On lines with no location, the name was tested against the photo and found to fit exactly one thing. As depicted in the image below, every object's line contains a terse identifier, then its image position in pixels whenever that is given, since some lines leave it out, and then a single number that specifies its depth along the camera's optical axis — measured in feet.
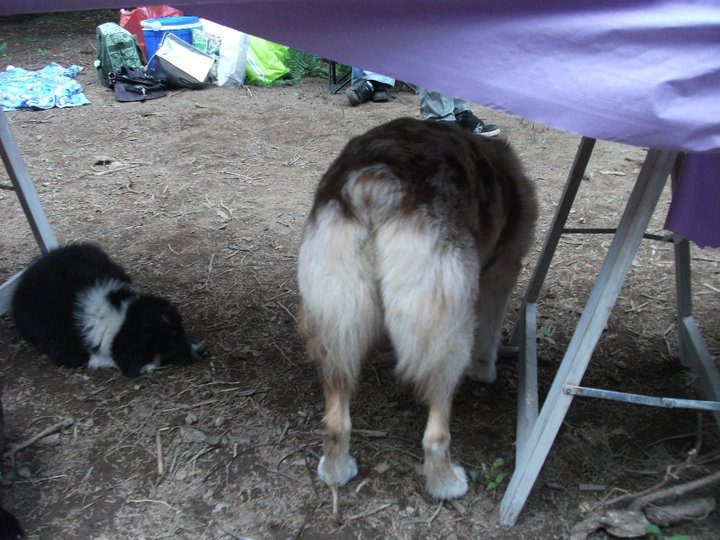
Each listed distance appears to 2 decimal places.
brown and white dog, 6.89
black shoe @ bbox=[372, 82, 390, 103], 26.58
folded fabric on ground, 25.46
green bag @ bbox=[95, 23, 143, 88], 28.22
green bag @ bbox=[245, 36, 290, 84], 29.07
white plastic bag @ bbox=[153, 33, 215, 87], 27.91
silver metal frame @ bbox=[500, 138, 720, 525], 6.47
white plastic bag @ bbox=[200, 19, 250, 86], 28.50
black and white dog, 10.91
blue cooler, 29.37
